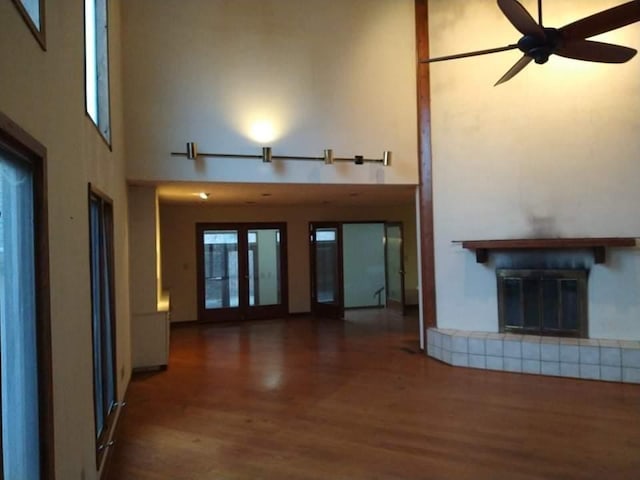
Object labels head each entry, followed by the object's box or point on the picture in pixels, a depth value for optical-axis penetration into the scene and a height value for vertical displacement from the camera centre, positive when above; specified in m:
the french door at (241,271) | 8.60 -0.49
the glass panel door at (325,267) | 9.01 -0.47
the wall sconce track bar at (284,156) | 4.98 +1.02
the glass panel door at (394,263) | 9.41 -0.45
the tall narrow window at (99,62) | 3.39 +1.47
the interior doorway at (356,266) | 9.06 -0.51
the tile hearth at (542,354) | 4.66 -1.26
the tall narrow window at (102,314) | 3.15 -0.50
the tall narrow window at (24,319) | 1.50 -0.24
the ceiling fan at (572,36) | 2.91 +1.38
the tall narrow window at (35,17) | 1.58 +0.86
